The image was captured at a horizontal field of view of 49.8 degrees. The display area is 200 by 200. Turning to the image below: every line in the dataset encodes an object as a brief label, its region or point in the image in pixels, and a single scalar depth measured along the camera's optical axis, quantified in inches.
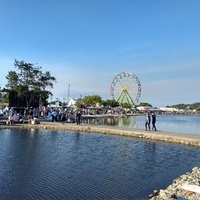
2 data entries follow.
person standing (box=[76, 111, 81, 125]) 962.8
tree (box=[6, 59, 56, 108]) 1307.0
